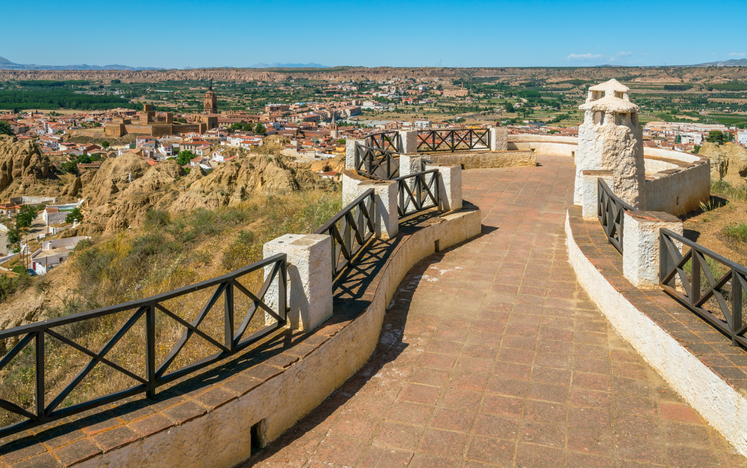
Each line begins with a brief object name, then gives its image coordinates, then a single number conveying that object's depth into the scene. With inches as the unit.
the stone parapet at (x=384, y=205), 270.4
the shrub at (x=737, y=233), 387.2
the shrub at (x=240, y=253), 405.7
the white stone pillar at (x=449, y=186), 333.7
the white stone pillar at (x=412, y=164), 371.4
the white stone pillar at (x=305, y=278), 167.5
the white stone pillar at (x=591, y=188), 303.8
